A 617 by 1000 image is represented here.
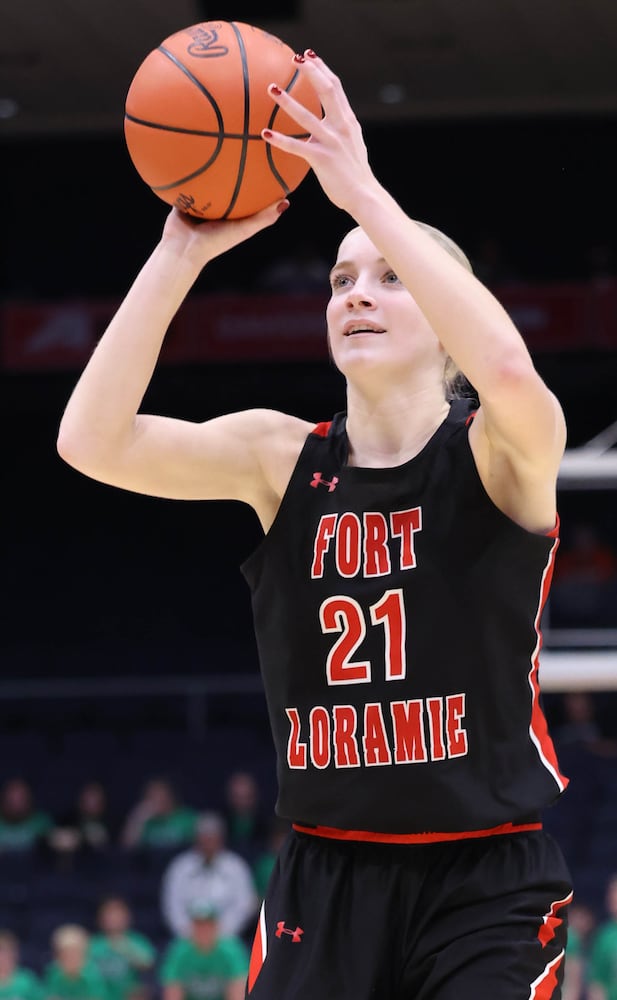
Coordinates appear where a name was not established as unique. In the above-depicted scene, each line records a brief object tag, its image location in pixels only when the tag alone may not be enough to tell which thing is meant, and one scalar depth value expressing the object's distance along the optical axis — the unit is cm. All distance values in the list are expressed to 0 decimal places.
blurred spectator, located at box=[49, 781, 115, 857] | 2031
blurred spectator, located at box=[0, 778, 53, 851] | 2056
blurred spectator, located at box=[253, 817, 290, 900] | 1877
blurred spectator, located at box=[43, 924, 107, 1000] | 1694
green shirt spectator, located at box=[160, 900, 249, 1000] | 1675
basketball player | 421
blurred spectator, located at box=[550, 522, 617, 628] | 1736
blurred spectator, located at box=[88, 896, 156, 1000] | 1714
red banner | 2530
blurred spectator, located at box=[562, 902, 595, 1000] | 1614
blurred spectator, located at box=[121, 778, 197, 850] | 2022
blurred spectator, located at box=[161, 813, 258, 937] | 1847
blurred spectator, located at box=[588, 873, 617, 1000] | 1593
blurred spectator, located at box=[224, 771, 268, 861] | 2033
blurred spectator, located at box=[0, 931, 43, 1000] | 1675
